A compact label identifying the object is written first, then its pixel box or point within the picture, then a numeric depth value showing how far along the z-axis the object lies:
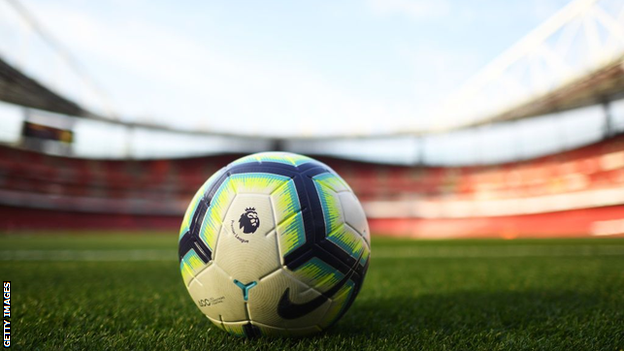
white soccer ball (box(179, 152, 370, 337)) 0.44
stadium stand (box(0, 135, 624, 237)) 17.91
